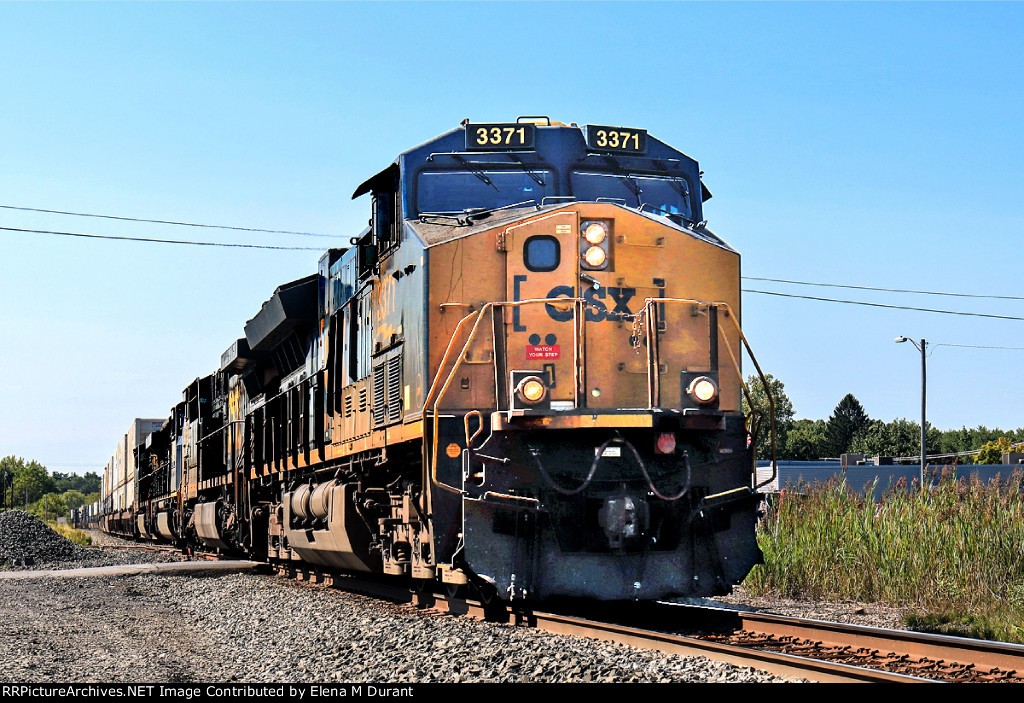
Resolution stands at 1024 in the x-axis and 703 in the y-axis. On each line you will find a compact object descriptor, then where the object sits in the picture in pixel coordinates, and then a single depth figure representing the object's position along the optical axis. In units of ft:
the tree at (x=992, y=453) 236.63
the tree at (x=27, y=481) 437.17
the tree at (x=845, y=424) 311.27
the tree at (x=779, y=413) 249.14
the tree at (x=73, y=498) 560.61
